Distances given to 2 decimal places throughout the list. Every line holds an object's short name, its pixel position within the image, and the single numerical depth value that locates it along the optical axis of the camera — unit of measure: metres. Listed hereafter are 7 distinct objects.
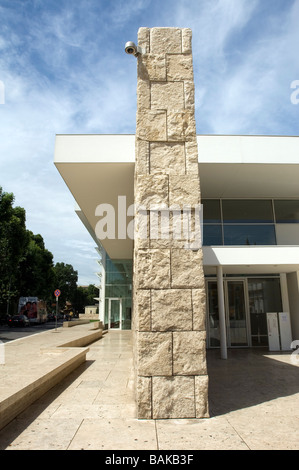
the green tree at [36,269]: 40.00
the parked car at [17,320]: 32.41
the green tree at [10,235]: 24.48
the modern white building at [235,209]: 9.44
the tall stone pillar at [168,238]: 4.70
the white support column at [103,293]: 25.08
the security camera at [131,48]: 5.53
